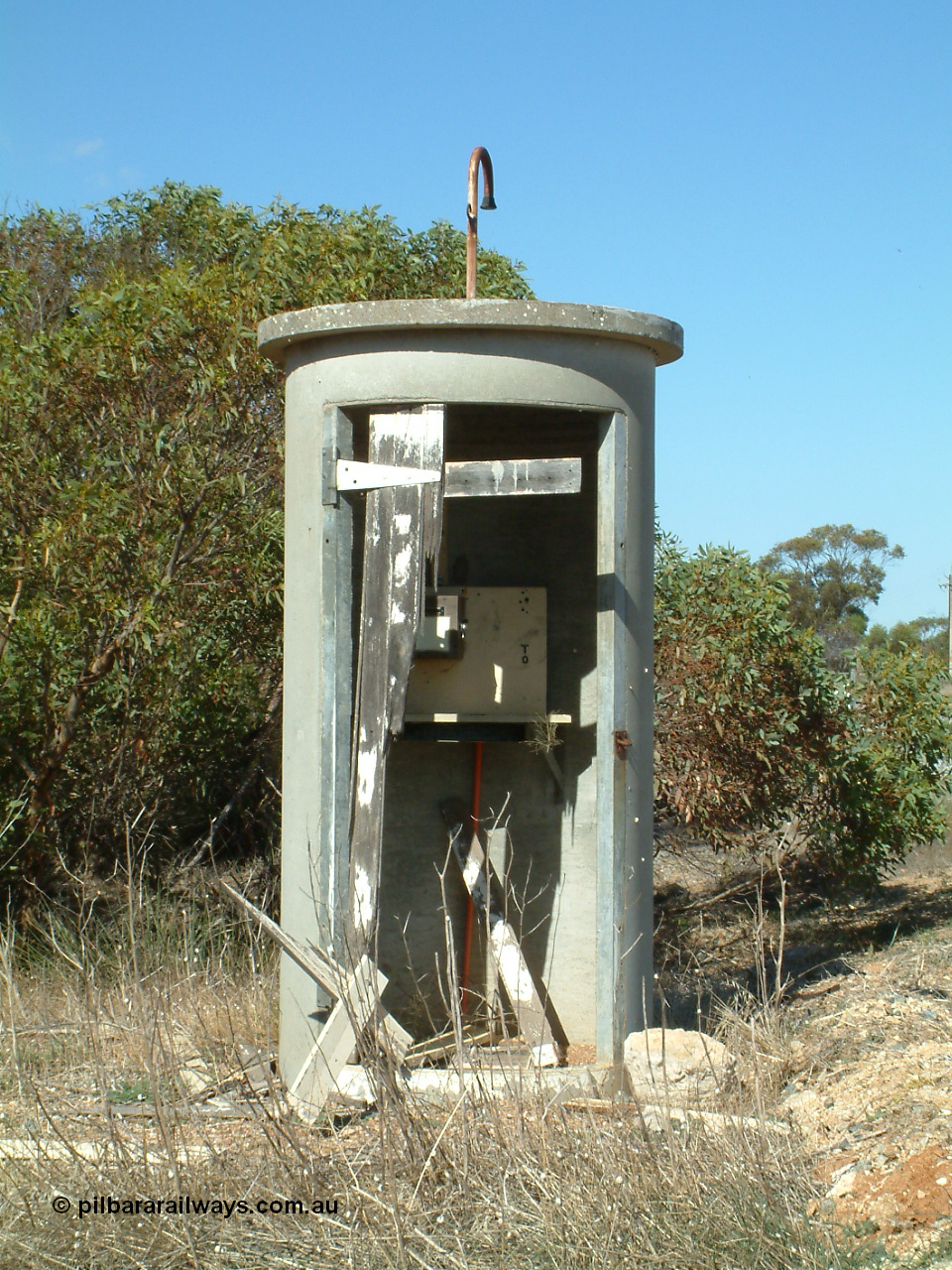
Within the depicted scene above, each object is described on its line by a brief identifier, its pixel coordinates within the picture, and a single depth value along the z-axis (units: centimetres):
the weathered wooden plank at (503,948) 542
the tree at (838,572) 3988
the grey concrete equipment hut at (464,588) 476
